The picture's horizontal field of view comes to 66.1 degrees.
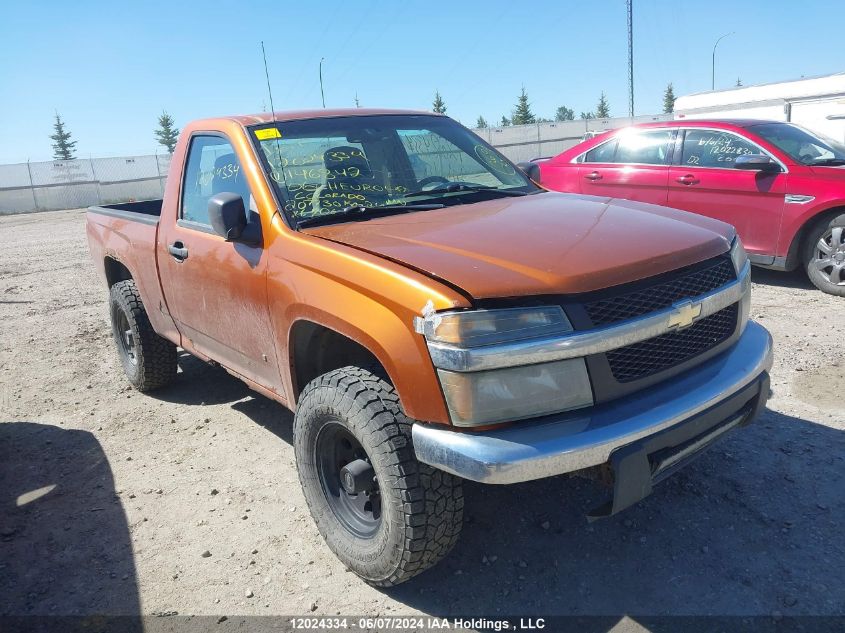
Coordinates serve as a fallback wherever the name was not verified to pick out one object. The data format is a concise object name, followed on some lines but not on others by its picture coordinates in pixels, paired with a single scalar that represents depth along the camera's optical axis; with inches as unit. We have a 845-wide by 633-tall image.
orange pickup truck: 84.2
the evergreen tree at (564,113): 3774.6
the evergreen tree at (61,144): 3090.6
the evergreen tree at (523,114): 2716.5
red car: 241.6
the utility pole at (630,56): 1507.1
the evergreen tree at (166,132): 2928.2
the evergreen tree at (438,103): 2394.1
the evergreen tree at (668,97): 3484.3
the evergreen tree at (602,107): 3607.3
